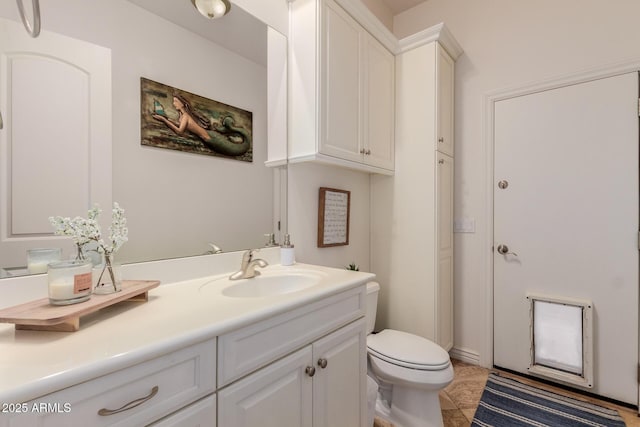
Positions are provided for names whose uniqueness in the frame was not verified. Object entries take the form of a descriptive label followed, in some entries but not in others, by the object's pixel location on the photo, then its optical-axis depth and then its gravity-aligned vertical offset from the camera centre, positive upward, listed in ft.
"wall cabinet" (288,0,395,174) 5.08 +2.44
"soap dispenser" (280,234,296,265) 5.15 -0.73
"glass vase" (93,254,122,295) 2.85 -0.67
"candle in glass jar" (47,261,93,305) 2.44 -0.60
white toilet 4.72 -2.74
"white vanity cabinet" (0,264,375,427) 1.77 -1.23
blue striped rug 5.29 -3.85
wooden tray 2.15 -0.78
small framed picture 6.12 -0.05
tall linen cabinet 6.62 +0.23
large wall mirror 2.88 +0.83
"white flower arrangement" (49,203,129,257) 2.80 -0.15
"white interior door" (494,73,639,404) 5.70 -0.03
